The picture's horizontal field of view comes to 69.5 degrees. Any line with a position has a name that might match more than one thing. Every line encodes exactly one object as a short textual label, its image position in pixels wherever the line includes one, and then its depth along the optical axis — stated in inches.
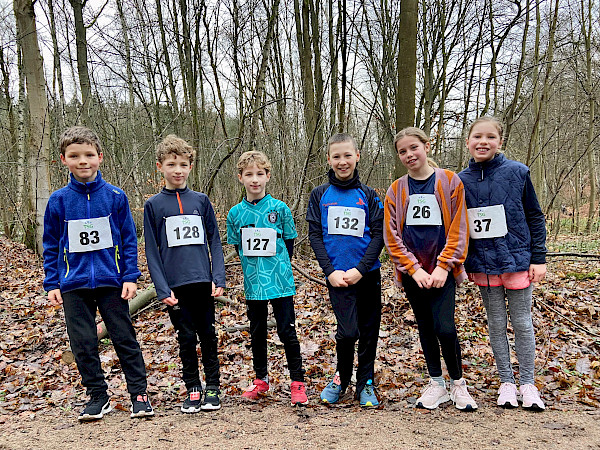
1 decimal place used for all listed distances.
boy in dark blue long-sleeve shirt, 123.4
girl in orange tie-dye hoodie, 118.4
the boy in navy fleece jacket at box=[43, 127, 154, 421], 119.6
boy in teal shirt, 129.3
